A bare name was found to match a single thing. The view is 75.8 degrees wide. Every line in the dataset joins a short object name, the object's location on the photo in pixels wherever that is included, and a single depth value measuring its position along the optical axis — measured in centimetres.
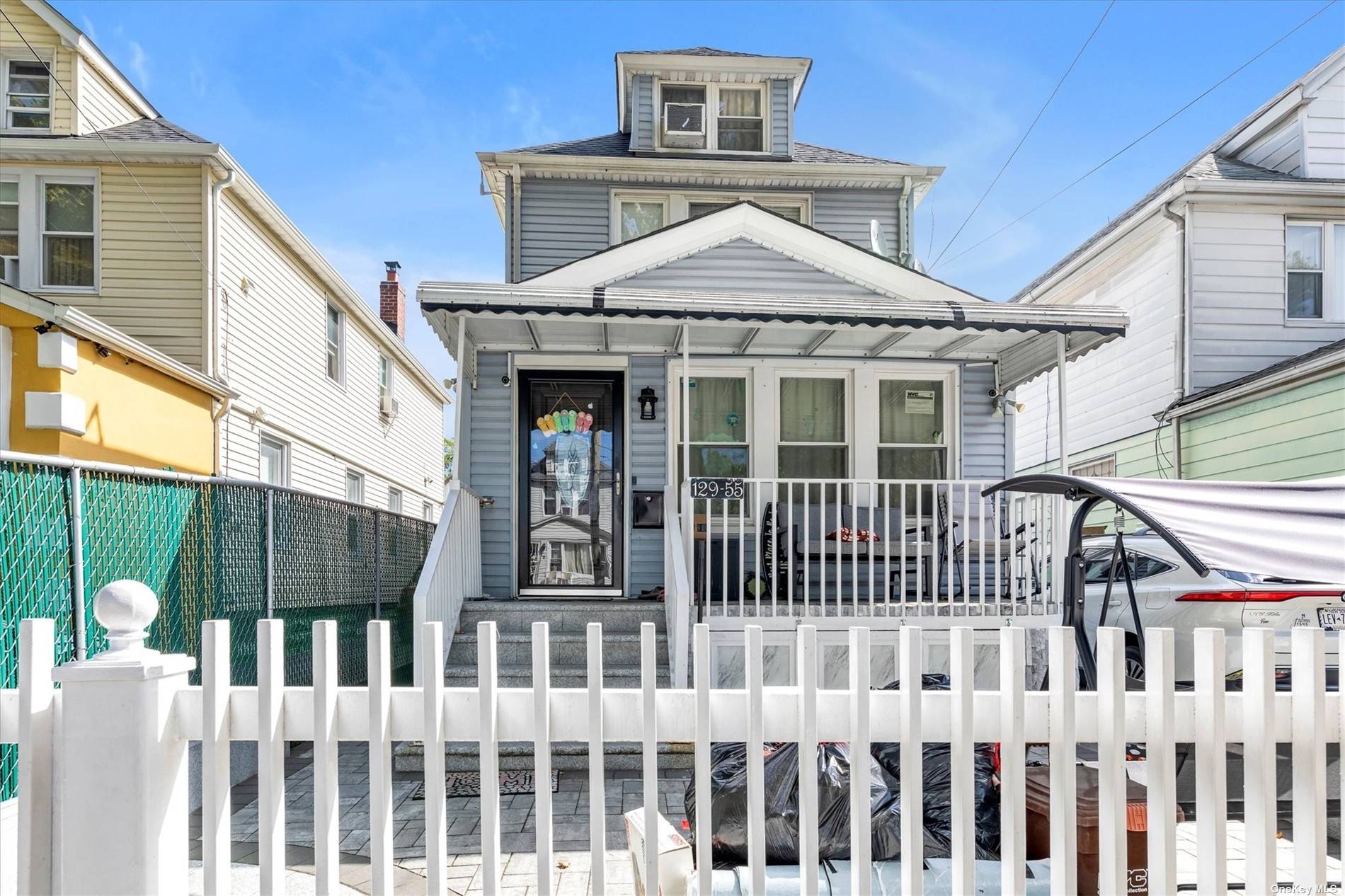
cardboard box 219
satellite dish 1110
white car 561
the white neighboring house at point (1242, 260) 1084
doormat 538
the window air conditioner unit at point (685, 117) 1204
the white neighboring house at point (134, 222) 1055
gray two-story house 695
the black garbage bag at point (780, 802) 335
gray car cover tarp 336
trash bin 262
